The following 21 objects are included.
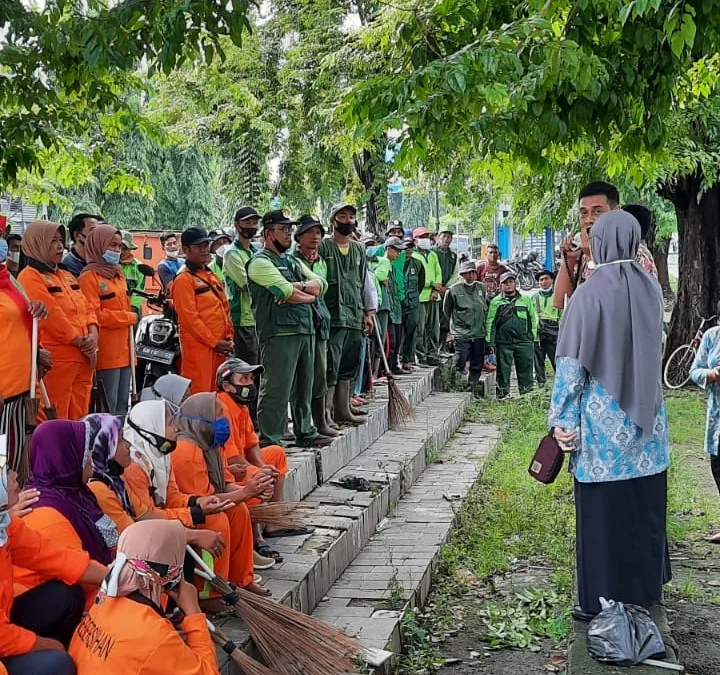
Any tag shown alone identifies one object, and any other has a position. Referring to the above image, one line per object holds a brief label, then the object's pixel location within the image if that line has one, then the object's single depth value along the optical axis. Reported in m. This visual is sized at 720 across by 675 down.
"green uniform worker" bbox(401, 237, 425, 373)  11.73
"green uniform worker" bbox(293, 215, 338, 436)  7.05
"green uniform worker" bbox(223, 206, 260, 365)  6.94
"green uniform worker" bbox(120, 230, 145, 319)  9.48
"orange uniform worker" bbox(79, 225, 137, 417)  6.48
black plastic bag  3.87
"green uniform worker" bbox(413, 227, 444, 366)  12.41
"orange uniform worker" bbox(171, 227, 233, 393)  6.64
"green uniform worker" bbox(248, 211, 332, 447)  6.45
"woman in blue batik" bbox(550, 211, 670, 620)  4.07
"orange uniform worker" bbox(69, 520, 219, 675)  2.92
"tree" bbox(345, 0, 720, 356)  4.43
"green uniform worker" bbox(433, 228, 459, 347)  13.23
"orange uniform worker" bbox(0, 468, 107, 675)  3.01
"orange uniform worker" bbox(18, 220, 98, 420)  5.76
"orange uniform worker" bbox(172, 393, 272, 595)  4.43
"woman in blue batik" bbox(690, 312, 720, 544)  5.92
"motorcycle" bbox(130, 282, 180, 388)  7.58
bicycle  13.47
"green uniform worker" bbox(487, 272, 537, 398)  12.99
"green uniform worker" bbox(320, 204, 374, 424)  7.63
